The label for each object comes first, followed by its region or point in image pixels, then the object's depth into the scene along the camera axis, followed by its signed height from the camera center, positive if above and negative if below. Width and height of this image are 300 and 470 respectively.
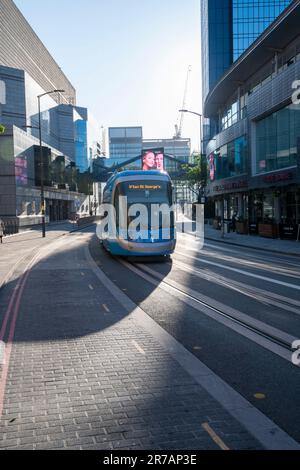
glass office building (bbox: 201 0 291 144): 100.56 +42.71
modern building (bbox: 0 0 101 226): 52.84 +18.63
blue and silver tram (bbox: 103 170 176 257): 19.17 +0.09
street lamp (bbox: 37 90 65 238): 39.53 +0.27
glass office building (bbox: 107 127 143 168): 156.50 +19.37
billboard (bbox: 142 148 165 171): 82.50 +10.52
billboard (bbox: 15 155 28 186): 53.38 +5.74
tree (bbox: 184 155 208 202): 75.27 +7.17
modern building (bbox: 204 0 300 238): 33.50 +7.25
